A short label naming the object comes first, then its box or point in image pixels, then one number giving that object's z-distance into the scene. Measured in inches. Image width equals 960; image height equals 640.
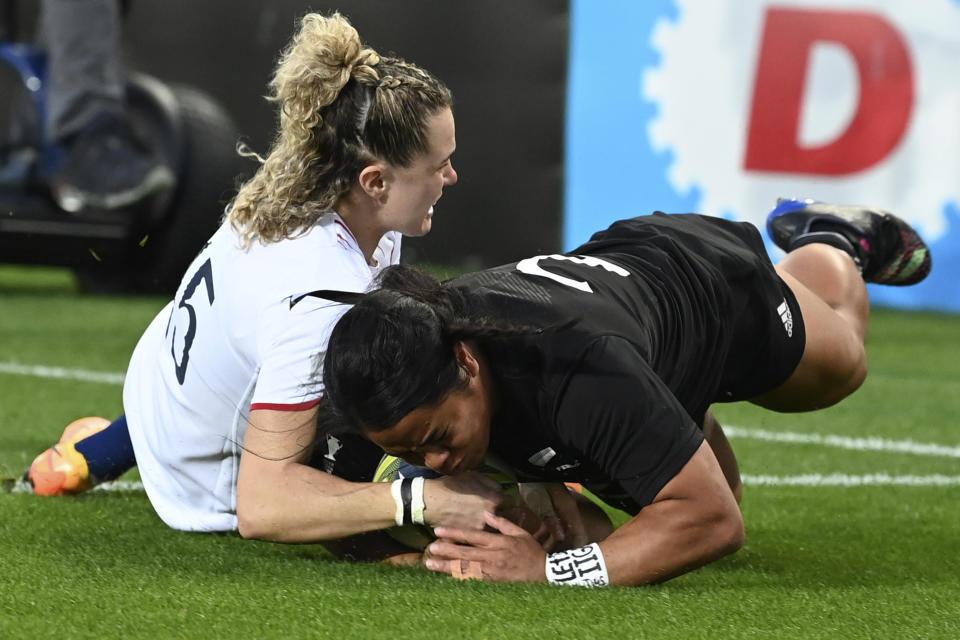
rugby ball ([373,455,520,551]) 275.3
